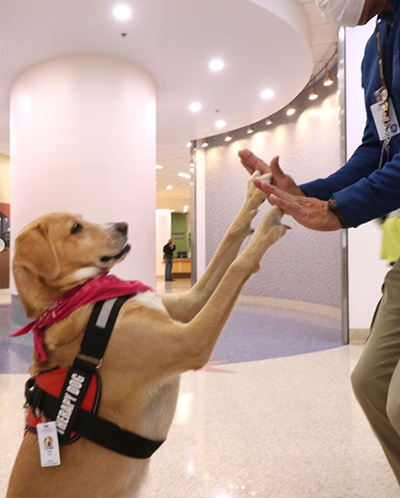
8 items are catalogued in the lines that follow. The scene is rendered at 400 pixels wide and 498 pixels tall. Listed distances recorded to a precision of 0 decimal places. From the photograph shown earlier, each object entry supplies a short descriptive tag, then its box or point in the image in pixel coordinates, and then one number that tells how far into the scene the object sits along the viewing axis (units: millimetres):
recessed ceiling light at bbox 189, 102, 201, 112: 6685
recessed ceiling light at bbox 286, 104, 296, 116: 7380
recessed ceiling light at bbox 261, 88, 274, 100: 6145
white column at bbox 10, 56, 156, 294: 4934
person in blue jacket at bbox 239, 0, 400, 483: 1104
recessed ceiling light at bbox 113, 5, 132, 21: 4080
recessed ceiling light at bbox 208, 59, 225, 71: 5203
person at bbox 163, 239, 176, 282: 17031
